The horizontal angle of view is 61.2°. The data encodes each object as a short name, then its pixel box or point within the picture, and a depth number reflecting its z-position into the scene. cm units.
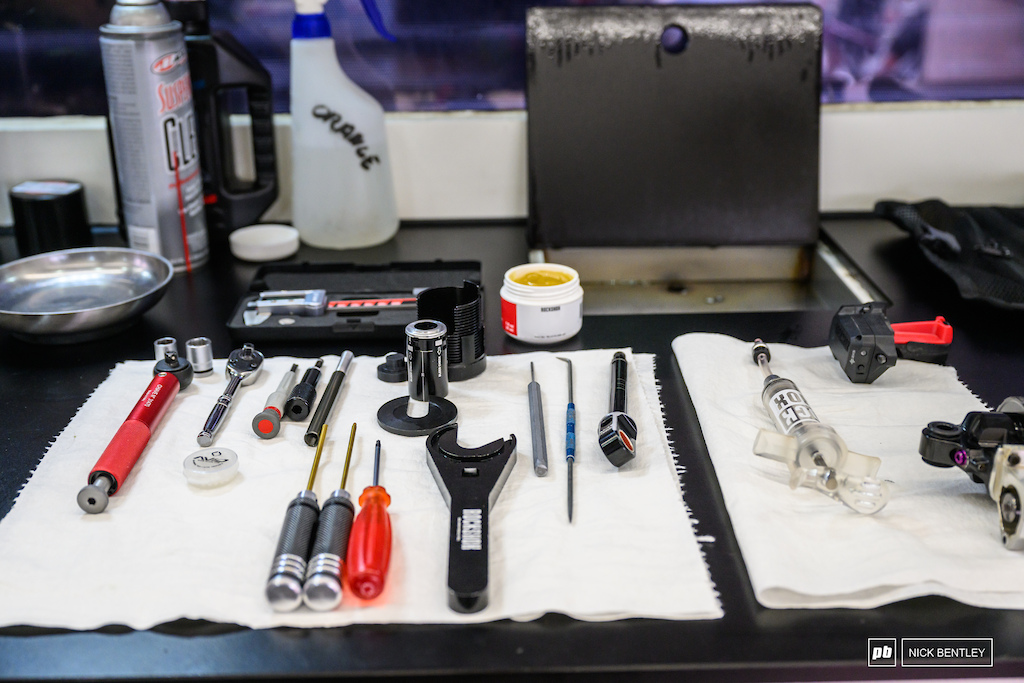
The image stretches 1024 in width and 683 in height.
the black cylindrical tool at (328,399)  82
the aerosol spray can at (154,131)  109
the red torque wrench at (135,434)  72
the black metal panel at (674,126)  127
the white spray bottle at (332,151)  124
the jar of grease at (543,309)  101
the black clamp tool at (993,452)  66
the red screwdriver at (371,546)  62
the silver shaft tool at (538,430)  77
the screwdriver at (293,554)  61
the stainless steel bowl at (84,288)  99
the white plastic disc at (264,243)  129
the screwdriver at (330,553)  61
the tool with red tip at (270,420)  82
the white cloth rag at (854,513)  63
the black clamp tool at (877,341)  91
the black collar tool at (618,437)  77
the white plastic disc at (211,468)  75
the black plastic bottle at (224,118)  124
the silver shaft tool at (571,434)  78
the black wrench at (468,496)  61
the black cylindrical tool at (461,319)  93
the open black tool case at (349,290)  103
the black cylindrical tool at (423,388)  84
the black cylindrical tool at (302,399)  86
